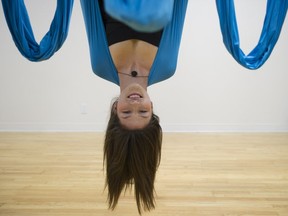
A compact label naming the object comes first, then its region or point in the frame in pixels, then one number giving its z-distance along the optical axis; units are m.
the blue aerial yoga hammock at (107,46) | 1.28
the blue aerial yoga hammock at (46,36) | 1.41
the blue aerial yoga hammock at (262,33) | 1.42
